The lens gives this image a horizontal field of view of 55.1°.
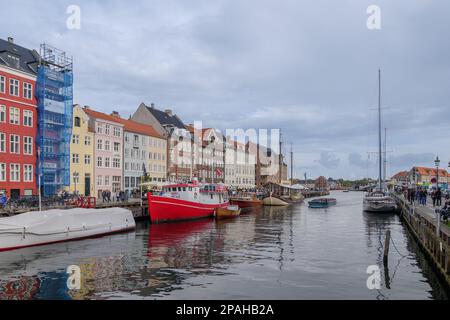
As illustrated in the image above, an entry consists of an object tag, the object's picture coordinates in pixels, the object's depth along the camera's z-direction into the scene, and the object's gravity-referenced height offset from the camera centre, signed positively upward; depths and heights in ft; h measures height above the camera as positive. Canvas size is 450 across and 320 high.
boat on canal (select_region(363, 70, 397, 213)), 208.23 -16.59
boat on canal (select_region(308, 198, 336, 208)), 272.72 -21.30
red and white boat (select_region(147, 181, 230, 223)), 154.51 -12.46
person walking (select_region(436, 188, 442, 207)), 132.11 -7.70
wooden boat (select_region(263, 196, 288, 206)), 295.48 -21.38
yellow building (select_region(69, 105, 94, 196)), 208.74 +7.84
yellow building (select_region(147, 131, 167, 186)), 277.85 +8.19
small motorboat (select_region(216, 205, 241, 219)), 186.39 -18.80
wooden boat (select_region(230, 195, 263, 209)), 259.80 -19.45
